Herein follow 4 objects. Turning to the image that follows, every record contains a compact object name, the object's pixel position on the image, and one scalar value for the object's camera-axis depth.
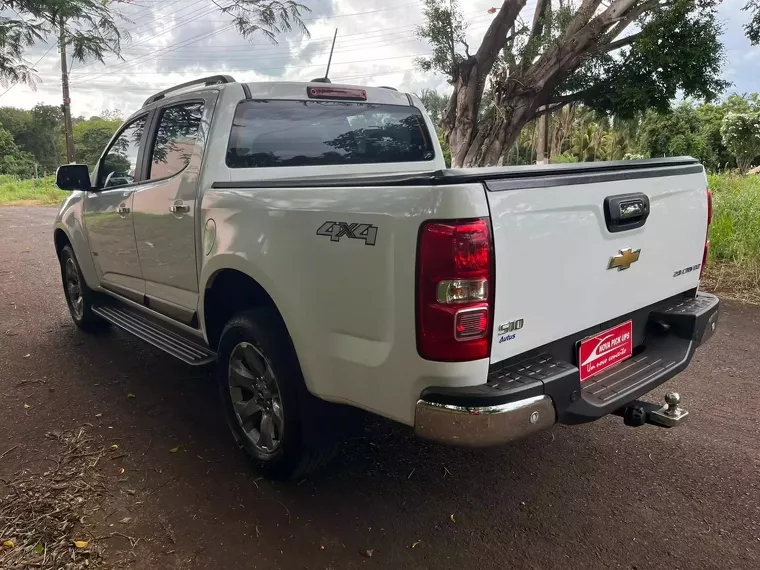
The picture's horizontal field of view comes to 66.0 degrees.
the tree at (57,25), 6.52
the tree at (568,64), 15.26
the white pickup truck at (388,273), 2.02
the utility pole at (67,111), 26.20
